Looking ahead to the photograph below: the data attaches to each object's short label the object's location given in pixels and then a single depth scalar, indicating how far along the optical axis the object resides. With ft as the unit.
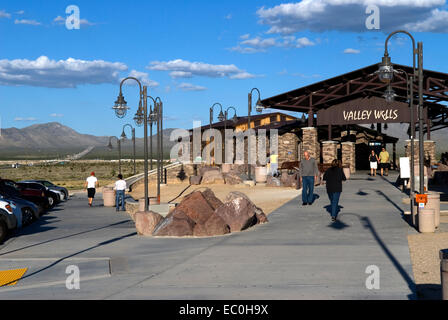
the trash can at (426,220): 50.55
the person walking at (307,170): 66.95
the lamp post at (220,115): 168.55
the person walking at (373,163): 122.21
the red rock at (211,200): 62.13
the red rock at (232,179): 131.85
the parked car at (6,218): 58.23
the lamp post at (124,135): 190.76
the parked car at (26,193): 84.06
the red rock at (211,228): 54.65
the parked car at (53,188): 110.48
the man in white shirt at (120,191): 89.40
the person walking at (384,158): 122.42
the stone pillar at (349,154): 141.38
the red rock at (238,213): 56.24
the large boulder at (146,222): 57.52
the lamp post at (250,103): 124.57
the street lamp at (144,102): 71.77
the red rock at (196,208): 57.26
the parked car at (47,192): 97.80
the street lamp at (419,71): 55.77
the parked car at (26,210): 72.13
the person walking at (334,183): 57.47
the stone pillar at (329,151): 134.72
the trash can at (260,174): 124.58
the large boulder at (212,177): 141.59
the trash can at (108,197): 99.14
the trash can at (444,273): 23.77
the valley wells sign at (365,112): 128.36
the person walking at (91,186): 97.09
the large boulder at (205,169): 147.06
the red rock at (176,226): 54.90
